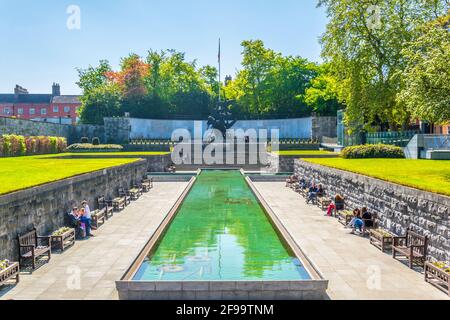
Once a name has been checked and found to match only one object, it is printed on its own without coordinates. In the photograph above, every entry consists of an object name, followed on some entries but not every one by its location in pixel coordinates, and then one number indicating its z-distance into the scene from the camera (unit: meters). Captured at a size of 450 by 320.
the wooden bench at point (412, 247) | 11.54
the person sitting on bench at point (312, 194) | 22.66
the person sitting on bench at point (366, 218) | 15.58
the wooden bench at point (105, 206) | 19.26
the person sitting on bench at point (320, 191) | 23.51
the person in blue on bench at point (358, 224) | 15.65
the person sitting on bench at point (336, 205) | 19.30
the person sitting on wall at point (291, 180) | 30.02
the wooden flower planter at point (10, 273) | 9.70
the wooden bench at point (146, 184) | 28.39
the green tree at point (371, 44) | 37.47
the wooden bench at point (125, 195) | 22.92
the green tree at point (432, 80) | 16.89
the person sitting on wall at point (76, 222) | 15.43
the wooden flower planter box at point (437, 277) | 9.55
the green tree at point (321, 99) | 67.76
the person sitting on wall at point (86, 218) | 15.68
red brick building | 104.00
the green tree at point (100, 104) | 72.75
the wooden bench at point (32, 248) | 11.62
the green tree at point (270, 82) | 71.44
